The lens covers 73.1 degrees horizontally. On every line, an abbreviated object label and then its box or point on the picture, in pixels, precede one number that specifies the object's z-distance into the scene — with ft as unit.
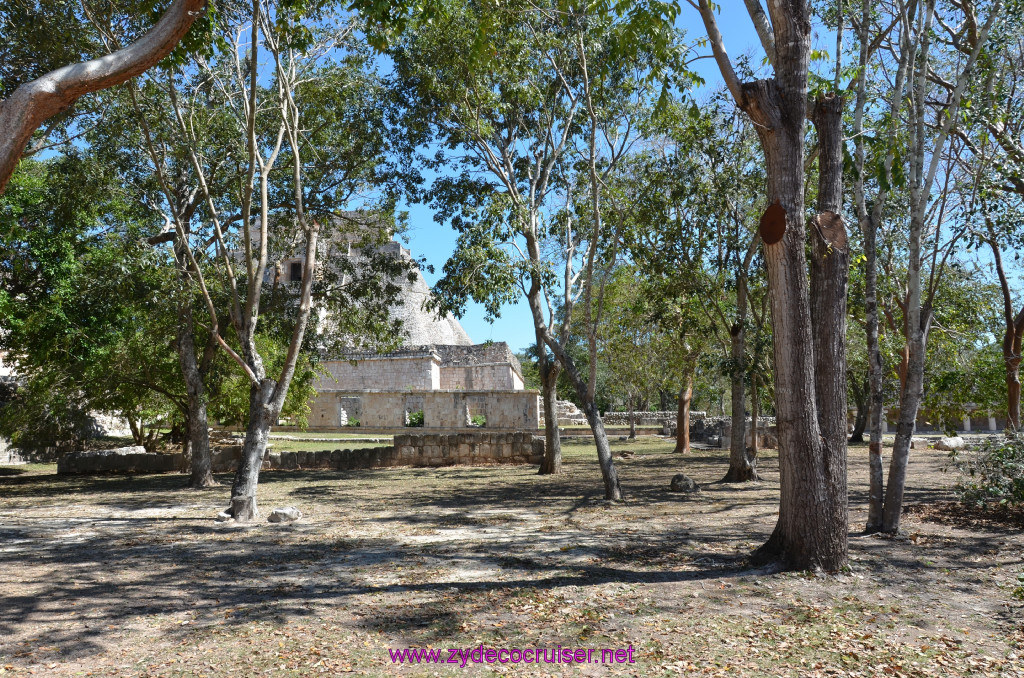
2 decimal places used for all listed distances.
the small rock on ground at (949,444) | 60.00
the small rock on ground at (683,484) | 38.78
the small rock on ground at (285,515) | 30.96
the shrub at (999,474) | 24.79
